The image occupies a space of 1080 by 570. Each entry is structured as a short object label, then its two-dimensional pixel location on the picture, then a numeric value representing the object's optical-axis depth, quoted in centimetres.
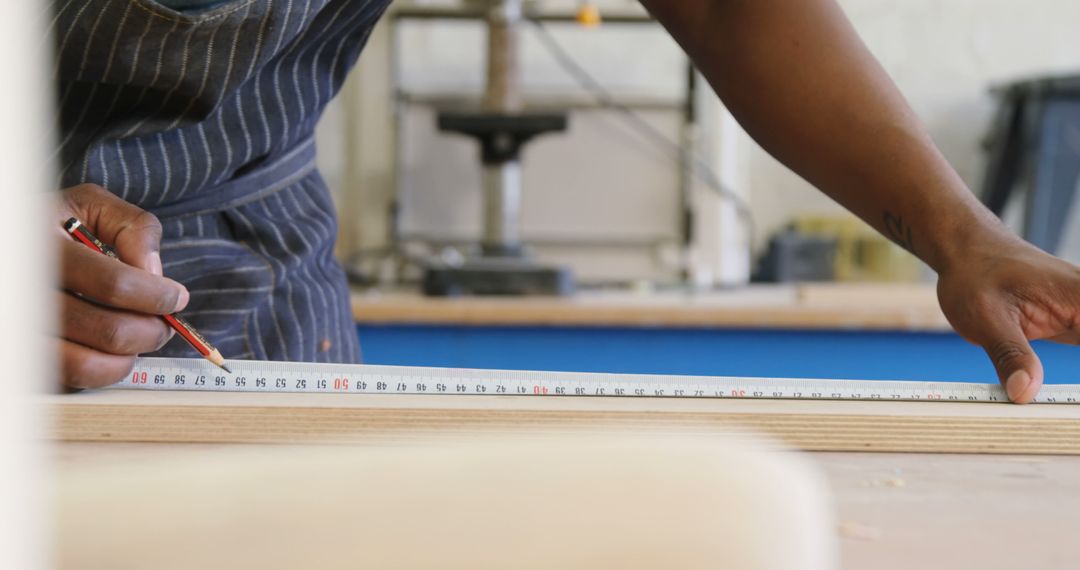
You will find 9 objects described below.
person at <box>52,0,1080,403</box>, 82
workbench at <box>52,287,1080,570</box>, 47
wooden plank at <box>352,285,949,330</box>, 192
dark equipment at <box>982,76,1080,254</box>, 324
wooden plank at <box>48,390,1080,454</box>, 65
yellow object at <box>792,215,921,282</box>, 322
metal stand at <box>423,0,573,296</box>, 211
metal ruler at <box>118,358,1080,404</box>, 75
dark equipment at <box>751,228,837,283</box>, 276
